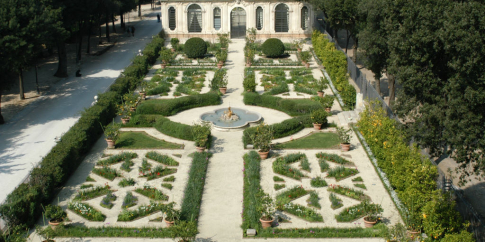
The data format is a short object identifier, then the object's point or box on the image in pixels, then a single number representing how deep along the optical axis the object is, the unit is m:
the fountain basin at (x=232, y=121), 29.83
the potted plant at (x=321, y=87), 35.59
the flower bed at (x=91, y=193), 21.86
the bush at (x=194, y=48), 47.19
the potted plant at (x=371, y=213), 19.72
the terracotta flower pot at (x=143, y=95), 35.16
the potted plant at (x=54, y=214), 19.36
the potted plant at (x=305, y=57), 44.28
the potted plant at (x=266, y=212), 19.59
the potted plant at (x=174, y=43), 50.75
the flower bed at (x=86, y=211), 20.27
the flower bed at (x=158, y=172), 23.85
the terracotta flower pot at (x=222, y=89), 36.75
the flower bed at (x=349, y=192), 21.94
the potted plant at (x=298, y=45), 50.19
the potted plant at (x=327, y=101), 32.06
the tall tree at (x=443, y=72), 18.69
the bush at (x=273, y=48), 47.66
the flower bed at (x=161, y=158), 25.20
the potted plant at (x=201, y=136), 26.58
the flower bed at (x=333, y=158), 25.39
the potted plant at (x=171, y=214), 19.52
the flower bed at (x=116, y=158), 25.22
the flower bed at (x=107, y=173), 23.82
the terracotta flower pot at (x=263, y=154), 26.00
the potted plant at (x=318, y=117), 29.67
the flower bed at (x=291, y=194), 21.38
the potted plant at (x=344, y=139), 26.86
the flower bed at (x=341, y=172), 23.86
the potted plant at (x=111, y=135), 26.91
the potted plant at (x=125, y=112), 30.63
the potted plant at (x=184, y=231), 18.08
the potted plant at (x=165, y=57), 44.66
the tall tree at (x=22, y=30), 31.08
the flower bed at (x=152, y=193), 21.84
